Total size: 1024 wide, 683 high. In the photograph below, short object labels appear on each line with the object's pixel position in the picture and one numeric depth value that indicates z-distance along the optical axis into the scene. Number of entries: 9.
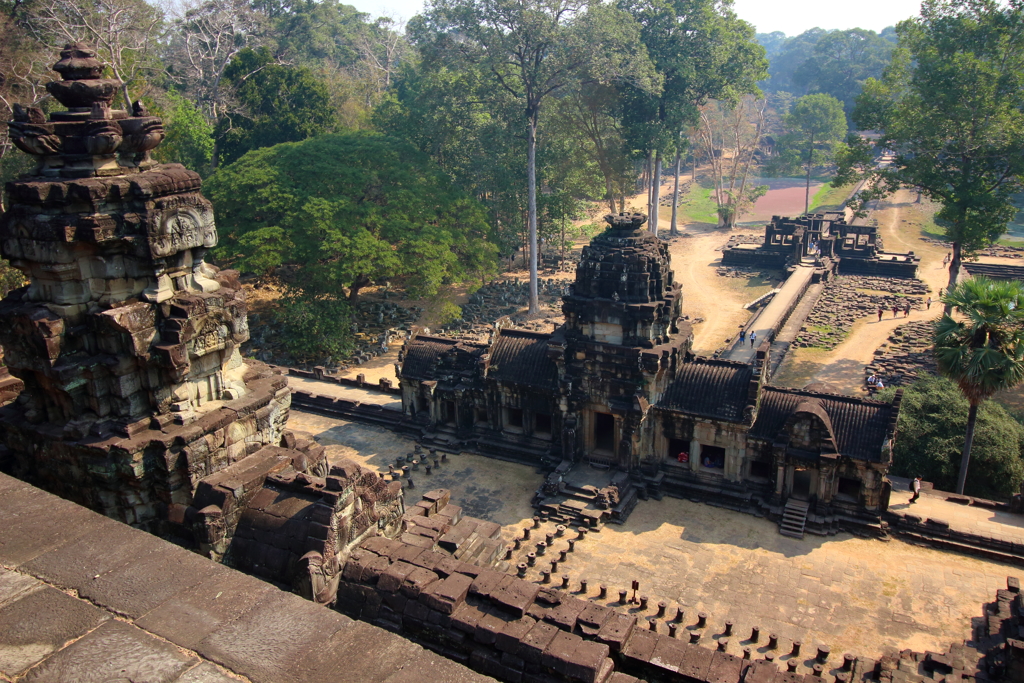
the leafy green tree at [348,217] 37.75
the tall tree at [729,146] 74.38
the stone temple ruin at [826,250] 56.34
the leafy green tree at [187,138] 51.59
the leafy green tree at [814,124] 94.81
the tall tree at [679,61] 53.50
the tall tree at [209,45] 61.03
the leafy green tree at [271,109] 52.59
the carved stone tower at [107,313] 11.31
